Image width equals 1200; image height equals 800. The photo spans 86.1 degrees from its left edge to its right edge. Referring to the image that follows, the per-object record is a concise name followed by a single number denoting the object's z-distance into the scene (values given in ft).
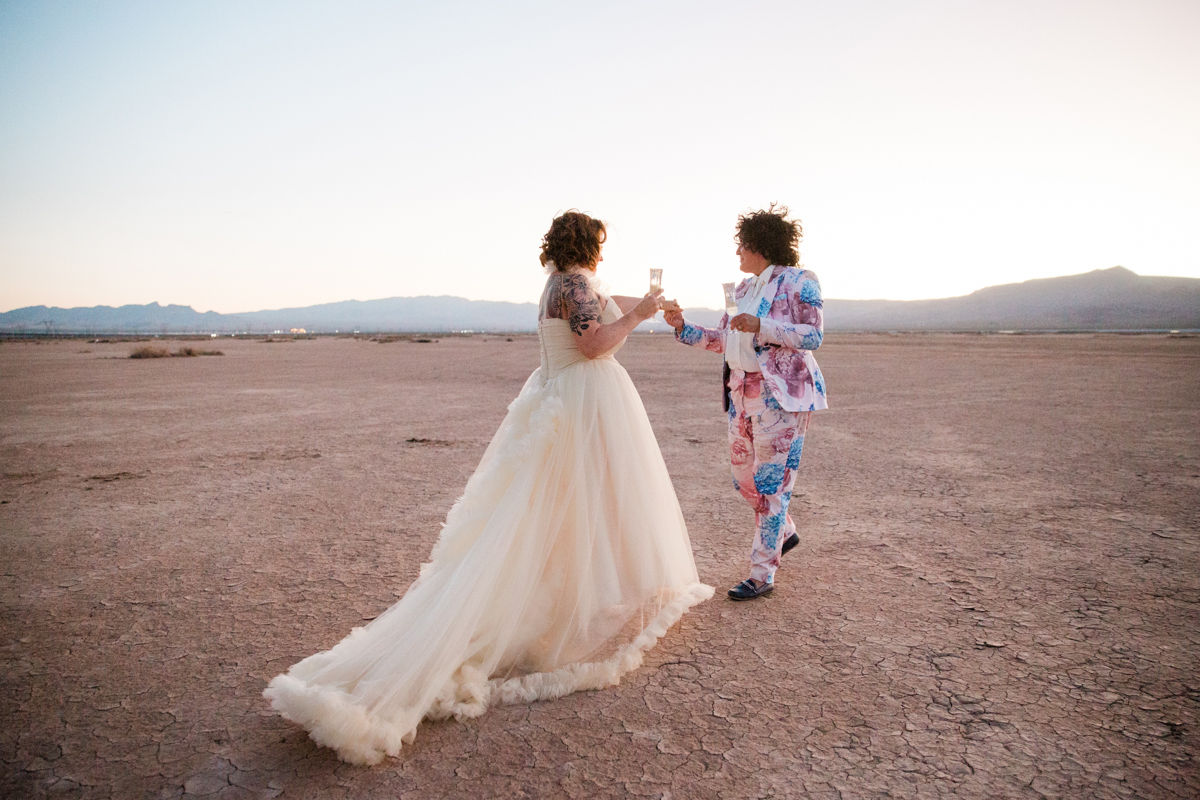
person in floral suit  11.10
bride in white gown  8.22
